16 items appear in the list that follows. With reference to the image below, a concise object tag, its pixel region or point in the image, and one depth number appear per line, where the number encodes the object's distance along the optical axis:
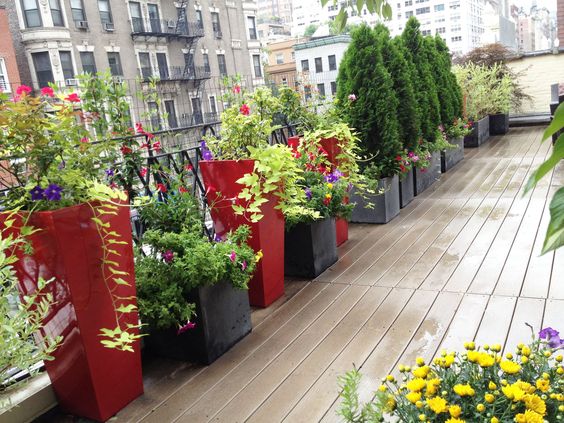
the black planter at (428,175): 5.43
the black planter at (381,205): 4.41
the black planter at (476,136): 8.45
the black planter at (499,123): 9.41
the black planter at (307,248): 3.20
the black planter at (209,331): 2.23
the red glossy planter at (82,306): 1.62
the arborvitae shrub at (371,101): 4.44
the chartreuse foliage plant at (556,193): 0.40
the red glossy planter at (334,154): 3.87
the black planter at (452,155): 6.63
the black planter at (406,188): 4.92
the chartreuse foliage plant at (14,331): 1.28
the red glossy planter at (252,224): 2.73
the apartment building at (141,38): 15.18
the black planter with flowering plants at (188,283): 2.13
